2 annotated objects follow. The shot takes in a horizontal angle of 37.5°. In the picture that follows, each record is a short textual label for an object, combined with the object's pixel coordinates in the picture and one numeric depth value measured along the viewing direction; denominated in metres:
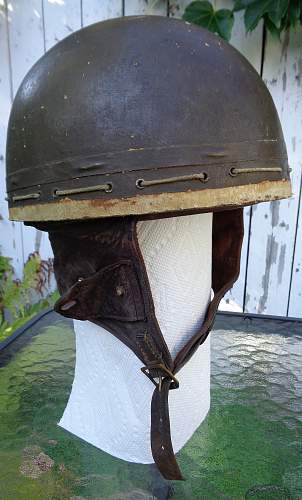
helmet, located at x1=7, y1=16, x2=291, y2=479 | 0.61
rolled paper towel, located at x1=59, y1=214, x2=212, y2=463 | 0.80
